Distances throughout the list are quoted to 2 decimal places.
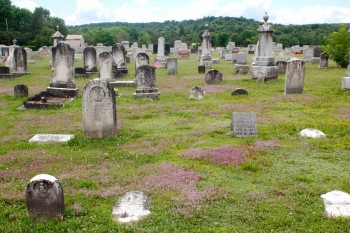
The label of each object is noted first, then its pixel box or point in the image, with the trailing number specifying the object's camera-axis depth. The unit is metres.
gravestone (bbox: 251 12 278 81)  21.94
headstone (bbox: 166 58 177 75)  27.20
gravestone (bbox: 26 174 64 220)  5.73
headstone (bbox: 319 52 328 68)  29.19
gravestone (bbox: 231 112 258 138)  10.30
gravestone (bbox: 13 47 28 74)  26.59
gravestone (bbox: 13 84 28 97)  17.45
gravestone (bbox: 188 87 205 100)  16.78
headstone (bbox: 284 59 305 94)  16.80
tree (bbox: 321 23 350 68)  26.53
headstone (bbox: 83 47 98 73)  27.56
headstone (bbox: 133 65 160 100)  16.89
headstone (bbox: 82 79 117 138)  9.97
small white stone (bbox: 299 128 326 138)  10.23
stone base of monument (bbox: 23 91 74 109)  14.64
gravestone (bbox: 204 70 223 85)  21.36
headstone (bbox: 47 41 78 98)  17.06
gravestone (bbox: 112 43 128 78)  25.77
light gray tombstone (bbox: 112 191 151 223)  5.89
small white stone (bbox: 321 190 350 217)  5.86
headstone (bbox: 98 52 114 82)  20.92
